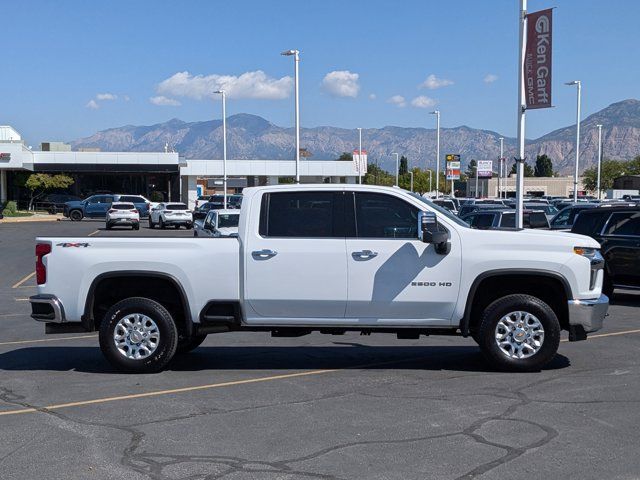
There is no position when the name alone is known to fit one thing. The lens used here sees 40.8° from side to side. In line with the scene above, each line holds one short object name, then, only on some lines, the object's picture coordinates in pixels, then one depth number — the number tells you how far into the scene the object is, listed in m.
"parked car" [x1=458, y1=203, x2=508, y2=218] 36.39
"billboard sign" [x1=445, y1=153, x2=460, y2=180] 73.62
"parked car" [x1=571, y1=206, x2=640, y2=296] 15.92
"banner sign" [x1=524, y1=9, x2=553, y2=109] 20.05
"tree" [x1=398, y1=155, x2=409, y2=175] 134.59
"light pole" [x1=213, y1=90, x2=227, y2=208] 53.69
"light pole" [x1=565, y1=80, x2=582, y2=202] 50.56
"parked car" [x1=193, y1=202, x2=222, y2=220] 49.86
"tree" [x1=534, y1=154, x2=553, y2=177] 161.55
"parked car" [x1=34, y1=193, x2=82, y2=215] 66.12
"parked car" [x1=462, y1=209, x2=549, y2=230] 24.81
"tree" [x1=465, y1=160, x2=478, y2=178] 149.73
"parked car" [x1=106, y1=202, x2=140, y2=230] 46.62
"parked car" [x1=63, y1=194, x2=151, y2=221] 56.34
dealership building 67.25
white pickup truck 9.34
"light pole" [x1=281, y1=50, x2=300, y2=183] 37.25
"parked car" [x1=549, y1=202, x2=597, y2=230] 21.53
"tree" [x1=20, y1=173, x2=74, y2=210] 66.62
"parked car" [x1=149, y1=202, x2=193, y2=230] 47.84
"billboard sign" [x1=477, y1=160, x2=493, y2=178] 88.41
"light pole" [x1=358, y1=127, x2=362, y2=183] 48.79
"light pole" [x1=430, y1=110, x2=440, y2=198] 60.67
